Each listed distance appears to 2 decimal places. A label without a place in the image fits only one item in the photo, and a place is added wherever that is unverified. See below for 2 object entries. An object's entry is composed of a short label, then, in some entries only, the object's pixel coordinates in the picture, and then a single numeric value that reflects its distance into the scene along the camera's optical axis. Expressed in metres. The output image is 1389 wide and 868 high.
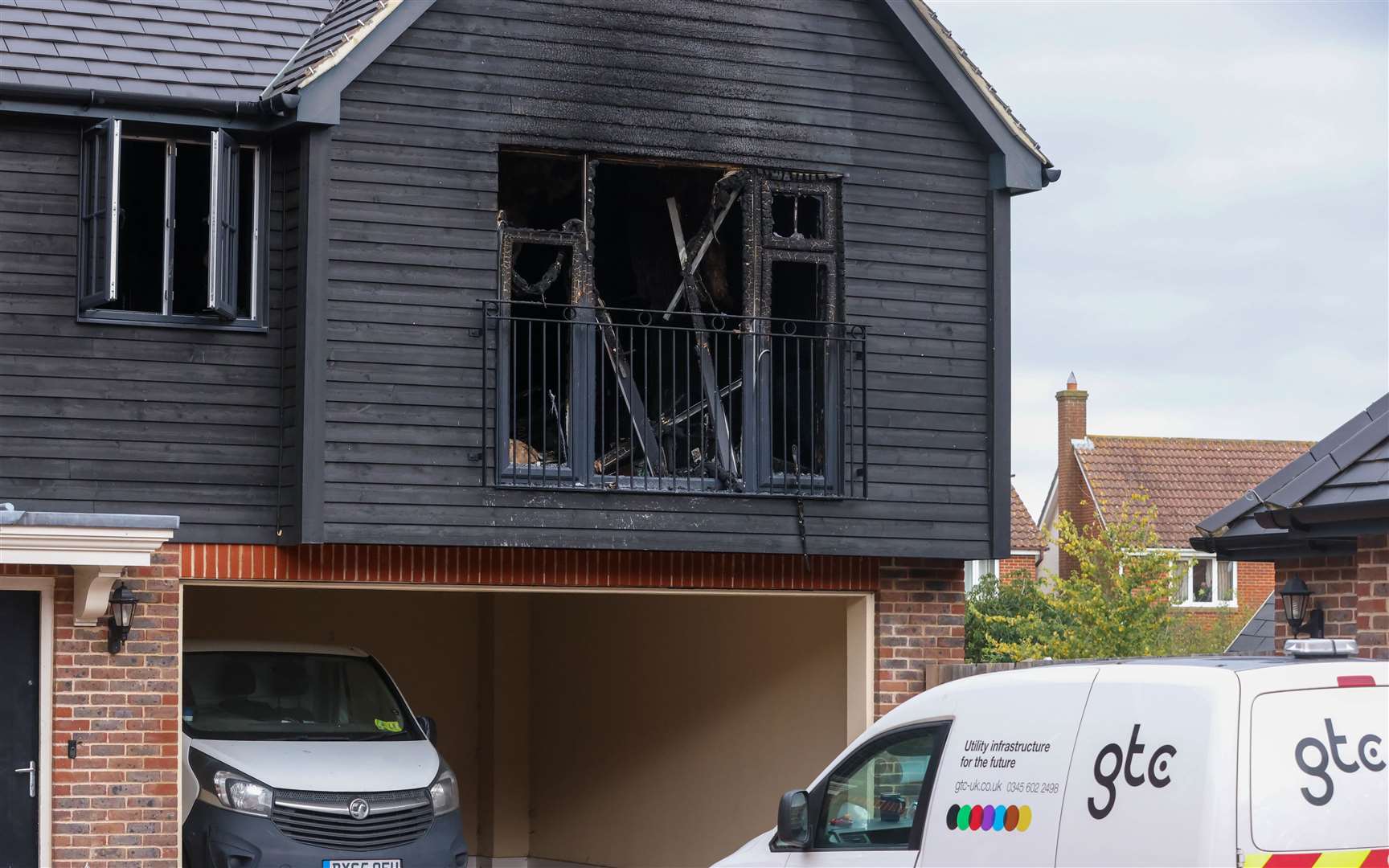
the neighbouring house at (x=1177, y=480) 38.38
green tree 23.70
